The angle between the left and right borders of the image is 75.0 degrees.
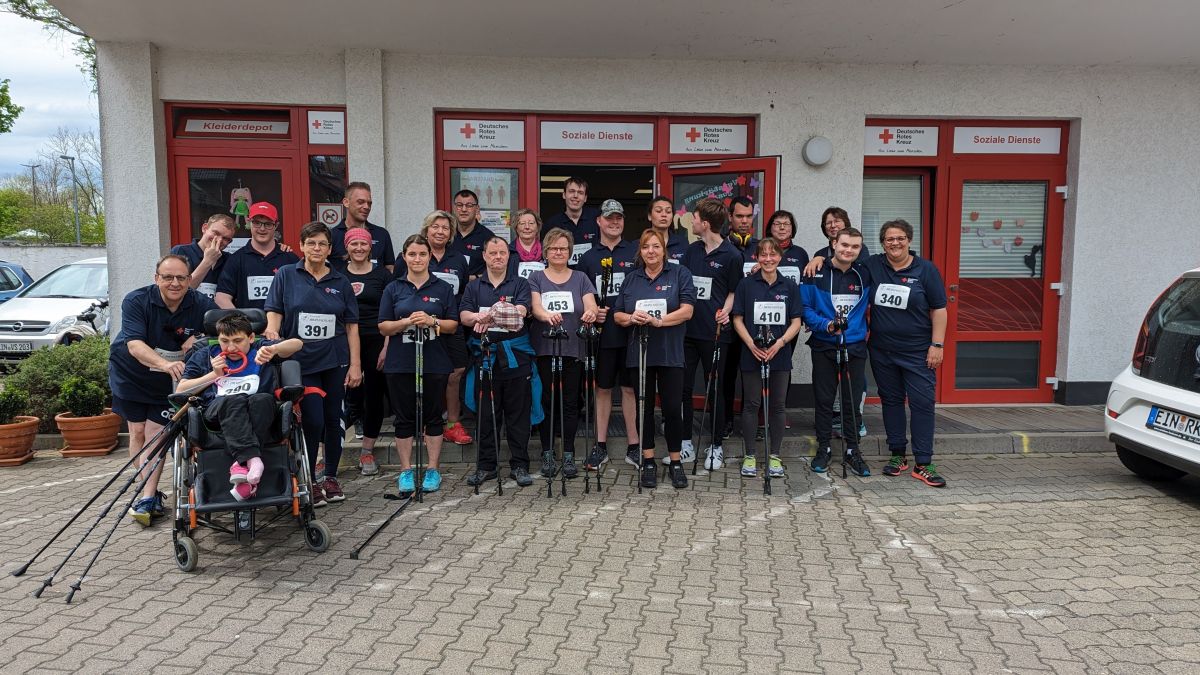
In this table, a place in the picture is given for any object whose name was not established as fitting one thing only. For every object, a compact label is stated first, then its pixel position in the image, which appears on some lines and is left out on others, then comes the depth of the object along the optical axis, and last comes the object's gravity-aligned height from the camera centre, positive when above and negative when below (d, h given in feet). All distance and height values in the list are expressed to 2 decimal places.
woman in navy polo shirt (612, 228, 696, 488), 18.35 -1.31
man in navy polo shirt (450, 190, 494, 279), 21.31 +0.84
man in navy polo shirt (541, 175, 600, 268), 21.95 +1.34
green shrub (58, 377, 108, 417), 22.38 -3.88
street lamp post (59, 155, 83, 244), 119.98 +12.01
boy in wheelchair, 13.70 -2.33
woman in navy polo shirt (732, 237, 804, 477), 19.34 -1.45
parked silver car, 35.32 -2.17
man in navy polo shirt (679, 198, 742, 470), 20.30 -0.62
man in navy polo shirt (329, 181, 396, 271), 20.59 +1.02
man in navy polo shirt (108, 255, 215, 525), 15.75 -1.76
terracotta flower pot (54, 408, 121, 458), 21.98 -4.85
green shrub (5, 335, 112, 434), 22.85 -3.32
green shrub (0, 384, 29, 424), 22.06 -4.01
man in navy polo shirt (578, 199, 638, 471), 19.19 -1.29
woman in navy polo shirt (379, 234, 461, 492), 17.71 -1.92
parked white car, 16.84 -2.74
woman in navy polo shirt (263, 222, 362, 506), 16.89 -1.37
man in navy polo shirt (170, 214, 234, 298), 18.34 +0.35
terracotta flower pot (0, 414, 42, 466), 21.08 -4.87
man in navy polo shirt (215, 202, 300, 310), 19.20 -0.13
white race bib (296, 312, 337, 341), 16.89 -1.34
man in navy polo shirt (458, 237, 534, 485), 18.02 -1.80
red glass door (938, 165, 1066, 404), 26.91 -0.44
